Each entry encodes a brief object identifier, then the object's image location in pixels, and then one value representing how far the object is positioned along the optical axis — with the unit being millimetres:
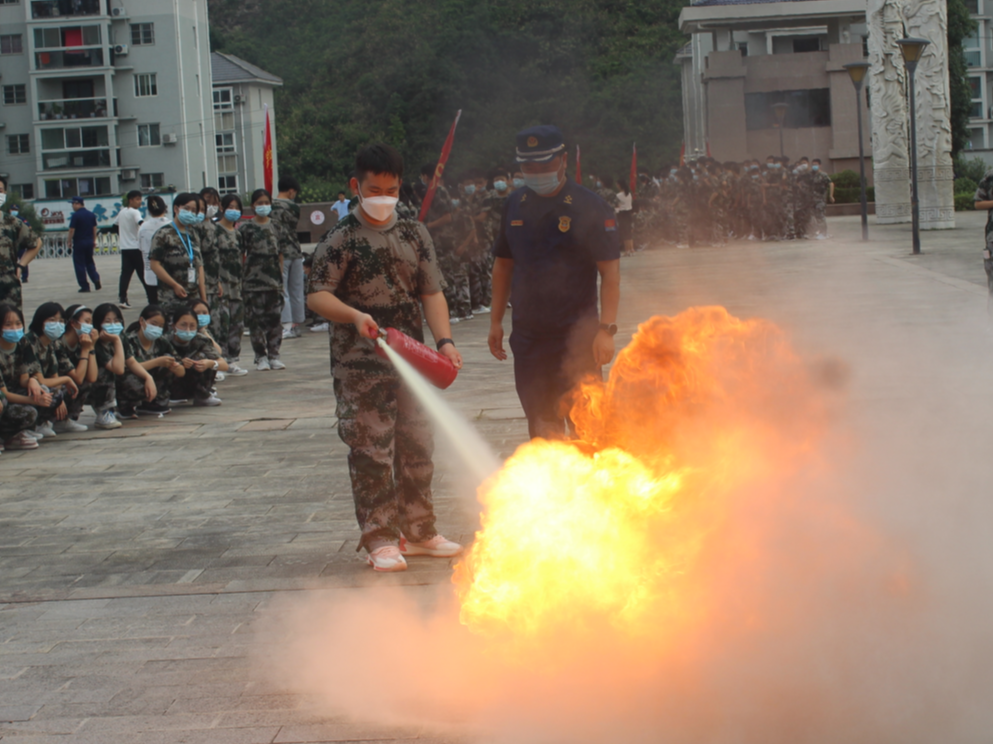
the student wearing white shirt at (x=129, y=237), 18203
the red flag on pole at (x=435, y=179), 11969
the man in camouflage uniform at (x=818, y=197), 26547
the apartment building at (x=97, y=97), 65375
